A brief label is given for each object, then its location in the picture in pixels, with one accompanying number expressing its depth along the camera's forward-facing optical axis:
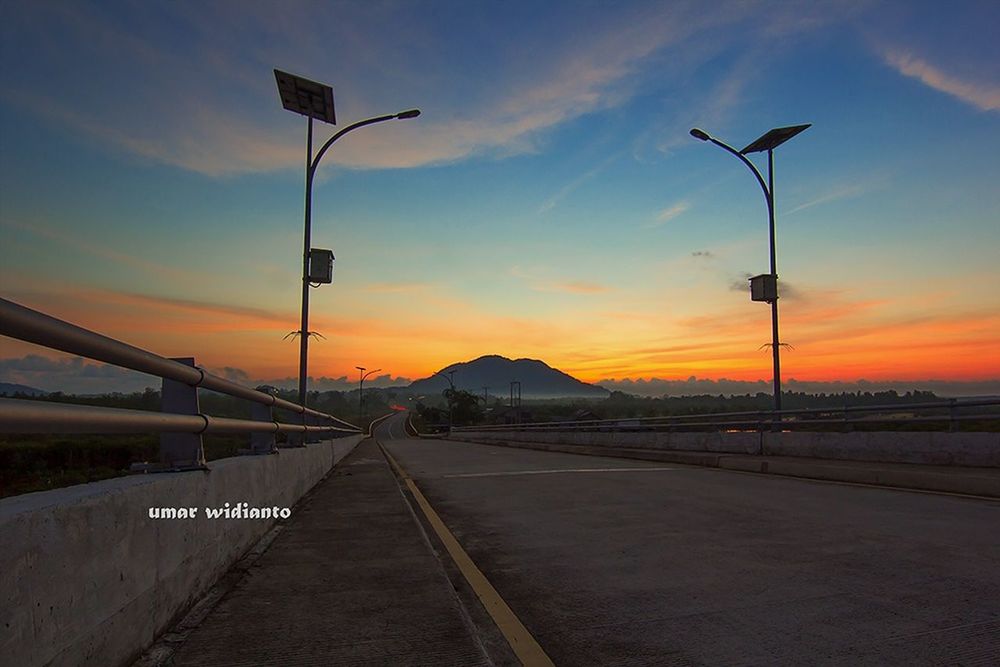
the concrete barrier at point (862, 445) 12.66
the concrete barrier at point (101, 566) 2.72
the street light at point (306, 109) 17.41
